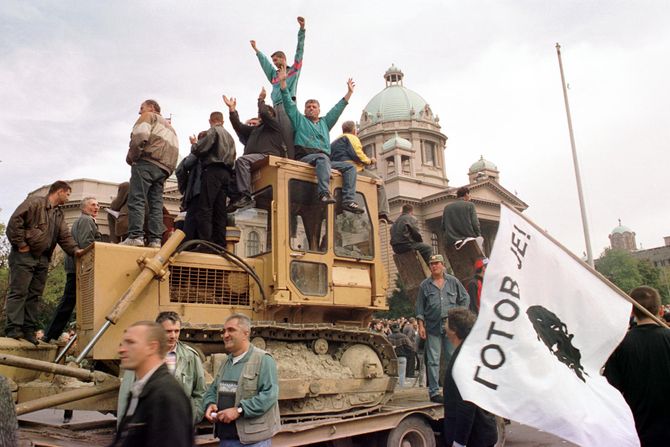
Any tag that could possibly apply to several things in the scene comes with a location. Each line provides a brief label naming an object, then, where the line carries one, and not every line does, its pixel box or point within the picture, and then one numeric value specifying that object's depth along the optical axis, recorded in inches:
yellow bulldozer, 259.1
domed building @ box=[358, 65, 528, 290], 2731.3
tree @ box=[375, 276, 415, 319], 1967.3
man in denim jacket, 350.9
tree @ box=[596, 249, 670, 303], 3166.1
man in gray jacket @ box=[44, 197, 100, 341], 304.7
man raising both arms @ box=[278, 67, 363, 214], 310.7
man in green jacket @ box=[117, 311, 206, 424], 217.5
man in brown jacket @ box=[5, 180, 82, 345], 276.7
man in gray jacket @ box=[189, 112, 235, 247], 309.6
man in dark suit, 132.3
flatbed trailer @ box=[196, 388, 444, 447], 268.1
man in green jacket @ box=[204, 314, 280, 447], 197.0
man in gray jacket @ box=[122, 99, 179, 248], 291.9
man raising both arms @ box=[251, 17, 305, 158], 339.9
